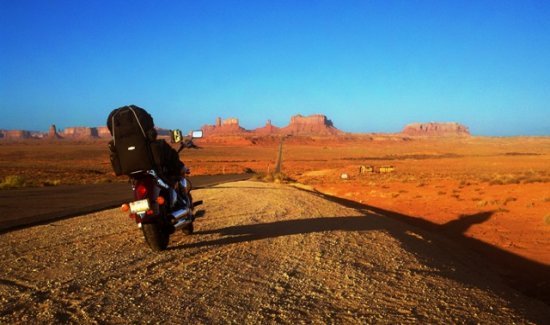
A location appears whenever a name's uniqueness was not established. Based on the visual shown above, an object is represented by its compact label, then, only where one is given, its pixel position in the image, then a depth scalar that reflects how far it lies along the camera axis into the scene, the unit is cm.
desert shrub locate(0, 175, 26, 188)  2331
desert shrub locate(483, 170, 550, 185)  2836
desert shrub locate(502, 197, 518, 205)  1880
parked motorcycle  621
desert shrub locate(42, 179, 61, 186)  2598
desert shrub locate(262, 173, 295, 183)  3244
